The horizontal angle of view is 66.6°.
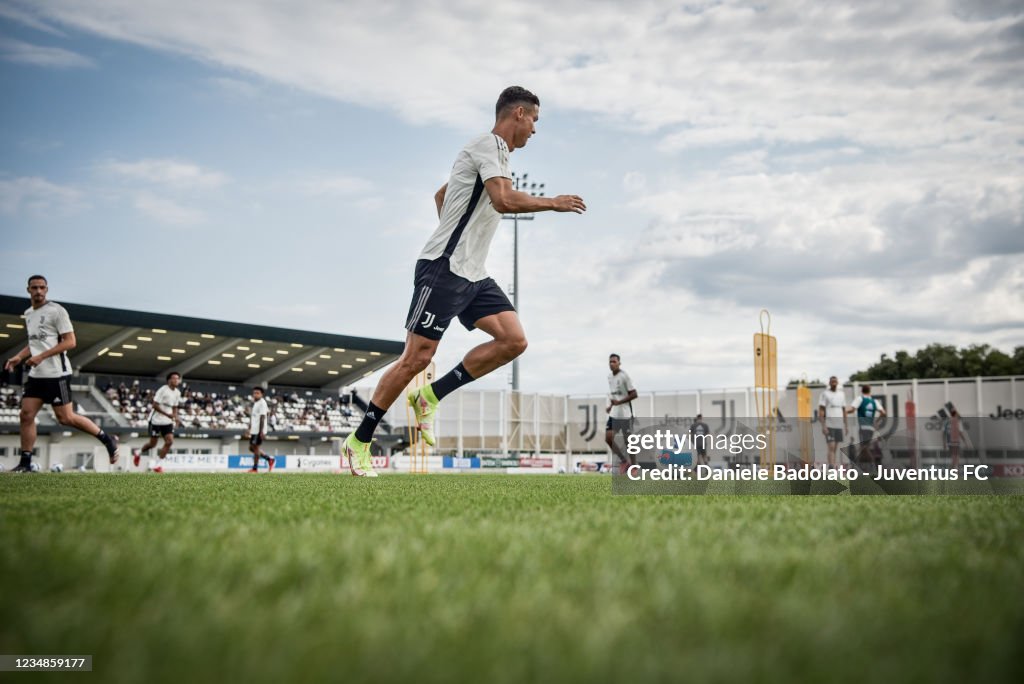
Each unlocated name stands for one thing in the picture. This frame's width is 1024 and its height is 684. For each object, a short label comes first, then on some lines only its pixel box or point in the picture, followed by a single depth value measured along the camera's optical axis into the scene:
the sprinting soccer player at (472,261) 5.47
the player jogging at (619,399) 14.95
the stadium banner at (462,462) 41.75
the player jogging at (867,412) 15.55
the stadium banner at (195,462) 32.81
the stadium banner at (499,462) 41.97
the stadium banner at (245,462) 35.00
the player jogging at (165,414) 17.27
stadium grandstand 37.38
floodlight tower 43.19
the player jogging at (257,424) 21.84
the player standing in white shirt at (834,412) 17.48
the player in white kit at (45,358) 9.01
